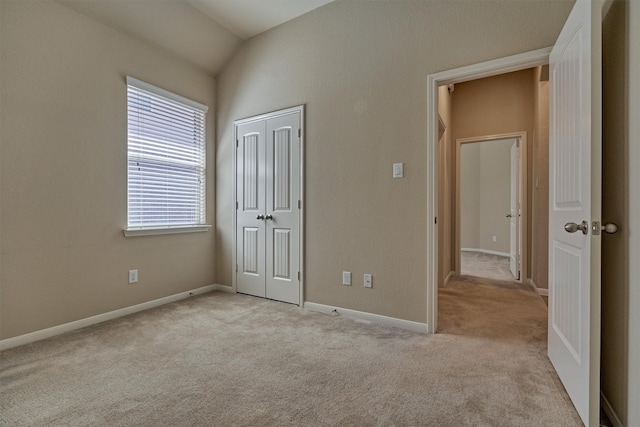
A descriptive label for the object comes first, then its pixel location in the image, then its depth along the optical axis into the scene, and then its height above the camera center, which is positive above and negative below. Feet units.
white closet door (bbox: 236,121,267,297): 11.64 +0.10
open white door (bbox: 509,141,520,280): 14.71 +0.07
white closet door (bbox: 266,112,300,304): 10.74 +0.12
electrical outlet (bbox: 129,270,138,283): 9.98 -2.04
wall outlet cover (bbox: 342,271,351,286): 9.71 -2.04
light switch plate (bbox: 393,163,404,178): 8.77 +1.15
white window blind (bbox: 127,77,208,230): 10.14 +1.87
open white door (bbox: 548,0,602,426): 4.55 +0.12
